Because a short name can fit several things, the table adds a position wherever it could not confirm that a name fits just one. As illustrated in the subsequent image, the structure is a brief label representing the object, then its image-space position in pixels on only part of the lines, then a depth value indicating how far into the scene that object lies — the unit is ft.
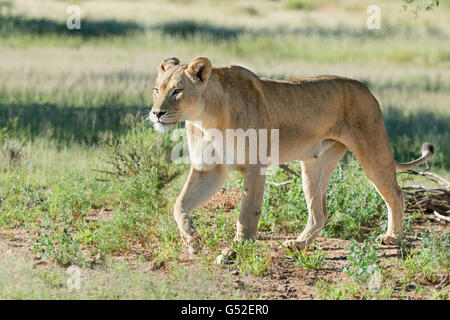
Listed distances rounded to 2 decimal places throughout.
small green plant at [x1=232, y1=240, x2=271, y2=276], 43.55
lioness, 42.55
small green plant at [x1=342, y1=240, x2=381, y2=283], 41.98
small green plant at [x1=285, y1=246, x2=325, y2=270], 44.93
